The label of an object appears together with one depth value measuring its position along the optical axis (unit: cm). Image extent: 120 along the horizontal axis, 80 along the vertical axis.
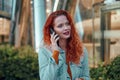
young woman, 314
